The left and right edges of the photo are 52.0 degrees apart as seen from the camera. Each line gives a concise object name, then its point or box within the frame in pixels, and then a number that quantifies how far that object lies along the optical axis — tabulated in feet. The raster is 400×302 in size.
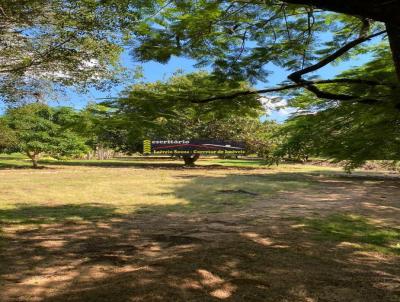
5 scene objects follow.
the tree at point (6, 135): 85.22
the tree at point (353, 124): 19.62
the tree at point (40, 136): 93.00
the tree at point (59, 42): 24.96
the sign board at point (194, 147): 115.14
